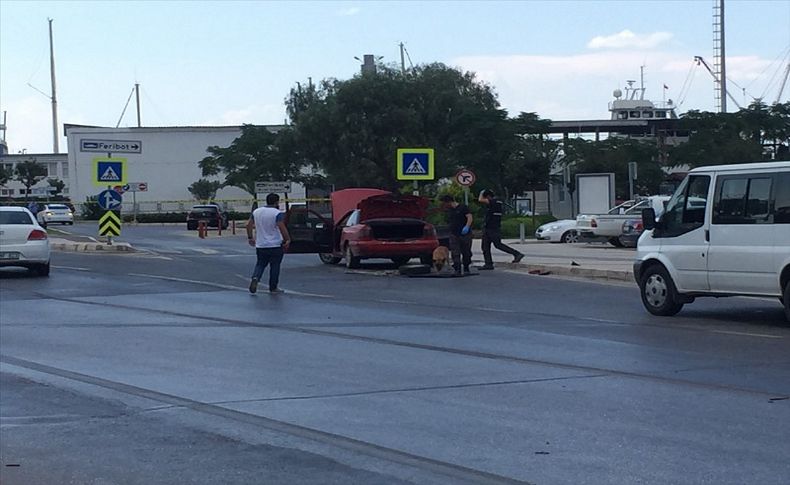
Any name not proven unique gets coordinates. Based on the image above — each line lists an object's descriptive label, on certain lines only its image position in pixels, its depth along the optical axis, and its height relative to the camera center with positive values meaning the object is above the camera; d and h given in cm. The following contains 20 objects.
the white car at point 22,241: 2452 -59
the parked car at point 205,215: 6012 -29
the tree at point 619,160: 6294 +240
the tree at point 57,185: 11041 +274
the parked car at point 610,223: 3491 -65
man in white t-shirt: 2030 -55
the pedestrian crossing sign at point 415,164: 3114 +113
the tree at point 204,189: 9069 +161
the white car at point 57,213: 6888 -2
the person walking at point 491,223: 2473 -41
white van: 1418 -52
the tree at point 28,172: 10525 +383
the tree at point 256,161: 7150 +307
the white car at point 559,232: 3975 -102
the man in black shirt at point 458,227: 2370 -46
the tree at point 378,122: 6053 +448
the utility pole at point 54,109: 10625 +1002
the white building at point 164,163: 9381 +396
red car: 2525 -57
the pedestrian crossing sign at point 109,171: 3466 +124
